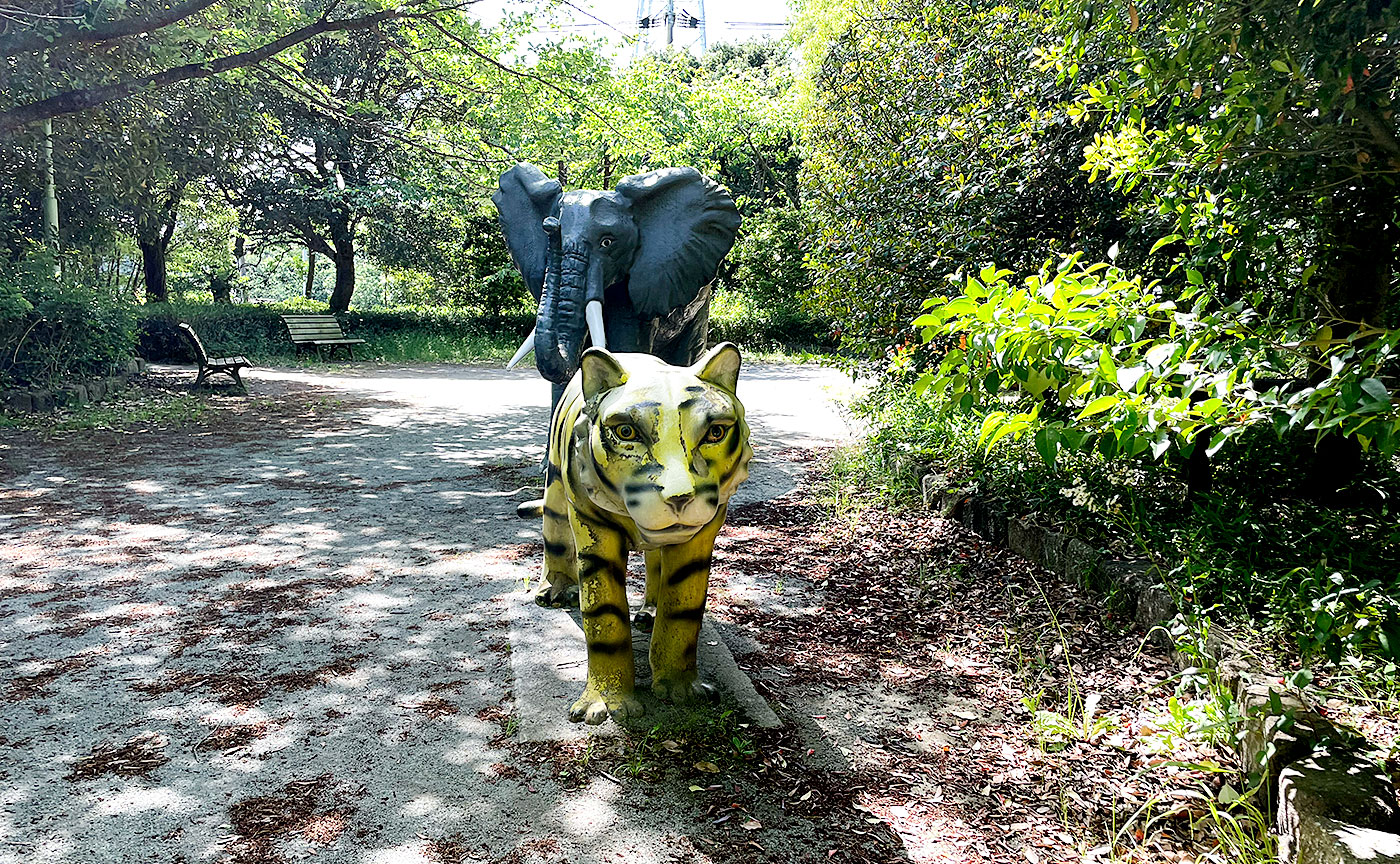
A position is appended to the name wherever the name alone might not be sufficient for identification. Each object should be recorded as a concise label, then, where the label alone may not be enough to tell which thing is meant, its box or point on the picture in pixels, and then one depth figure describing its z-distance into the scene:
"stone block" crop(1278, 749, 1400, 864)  2.15
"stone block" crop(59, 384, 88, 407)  11.23
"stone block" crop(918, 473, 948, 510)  6.41
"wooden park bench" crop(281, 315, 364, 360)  21.31
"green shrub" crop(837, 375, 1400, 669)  2.99
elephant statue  5.66
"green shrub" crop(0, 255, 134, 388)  10.73
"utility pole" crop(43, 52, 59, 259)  12.20
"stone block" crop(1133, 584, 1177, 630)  3.86
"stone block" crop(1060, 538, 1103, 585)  4.46
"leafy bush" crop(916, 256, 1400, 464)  2.19
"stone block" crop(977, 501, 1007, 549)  5.50
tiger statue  2.86
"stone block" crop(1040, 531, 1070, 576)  4.80
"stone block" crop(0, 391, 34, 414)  10.55
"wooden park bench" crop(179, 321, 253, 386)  13.70
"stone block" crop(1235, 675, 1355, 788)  2.58
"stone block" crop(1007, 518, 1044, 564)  5.06
